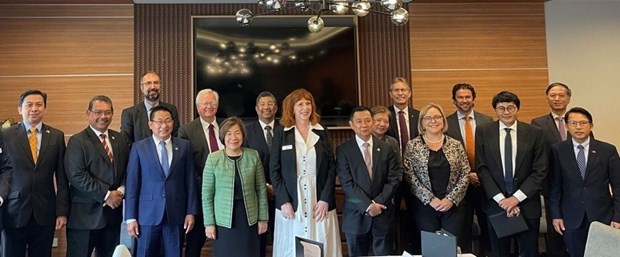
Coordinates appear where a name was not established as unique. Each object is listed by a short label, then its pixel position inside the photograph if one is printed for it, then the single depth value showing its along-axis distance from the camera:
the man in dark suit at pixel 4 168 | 3.44
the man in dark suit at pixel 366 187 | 3.47
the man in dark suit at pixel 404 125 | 4.21
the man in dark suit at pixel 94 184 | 3.52
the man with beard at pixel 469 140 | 4.02
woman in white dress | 3.44
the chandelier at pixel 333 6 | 3.04
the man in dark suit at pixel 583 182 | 3.56
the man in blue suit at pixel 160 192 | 3.38
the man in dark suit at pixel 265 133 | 3.85
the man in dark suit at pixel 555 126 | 4.16
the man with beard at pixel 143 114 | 4.09
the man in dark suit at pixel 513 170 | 3.65
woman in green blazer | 3.30
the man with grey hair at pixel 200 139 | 3.65
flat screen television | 5.61
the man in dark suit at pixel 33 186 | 3.44
